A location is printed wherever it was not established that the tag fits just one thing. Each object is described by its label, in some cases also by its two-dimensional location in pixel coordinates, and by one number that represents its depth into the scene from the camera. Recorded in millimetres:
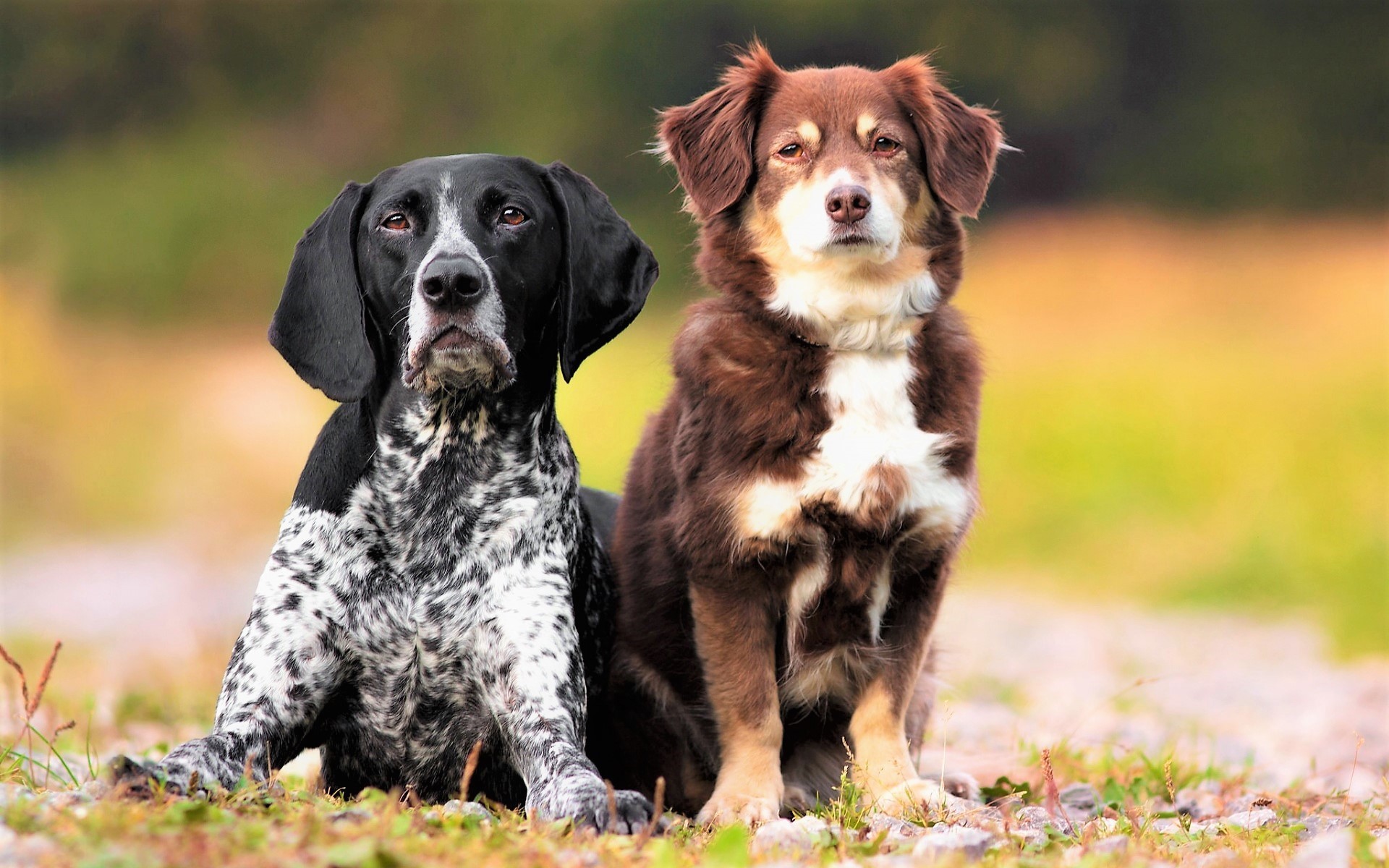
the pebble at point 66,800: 6551
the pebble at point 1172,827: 7750
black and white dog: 8039
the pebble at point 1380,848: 6406
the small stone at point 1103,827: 7602
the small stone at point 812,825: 7285
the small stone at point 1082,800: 9156
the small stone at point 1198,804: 9336
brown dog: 8594
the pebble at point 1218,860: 6531
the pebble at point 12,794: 6629
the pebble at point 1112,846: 6824
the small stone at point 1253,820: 8000
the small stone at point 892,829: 7391
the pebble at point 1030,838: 7260
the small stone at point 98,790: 6797
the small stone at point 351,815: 6723
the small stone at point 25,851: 5672
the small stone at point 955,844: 6668
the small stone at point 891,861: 6434
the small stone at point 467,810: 7168
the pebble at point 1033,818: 7936
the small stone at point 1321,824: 7992
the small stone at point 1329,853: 6270
